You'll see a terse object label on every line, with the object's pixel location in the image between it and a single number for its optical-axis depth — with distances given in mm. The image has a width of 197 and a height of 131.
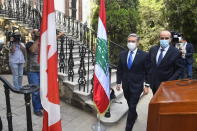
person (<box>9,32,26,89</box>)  7168
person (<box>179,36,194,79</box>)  8889
